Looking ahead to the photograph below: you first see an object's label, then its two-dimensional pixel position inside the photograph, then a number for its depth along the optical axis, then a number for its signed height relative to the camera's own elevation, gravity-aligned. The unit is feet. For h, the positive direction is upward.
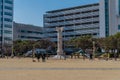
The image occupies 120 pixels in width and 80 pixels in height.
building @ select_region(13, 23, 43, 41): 240.42 +20.81
